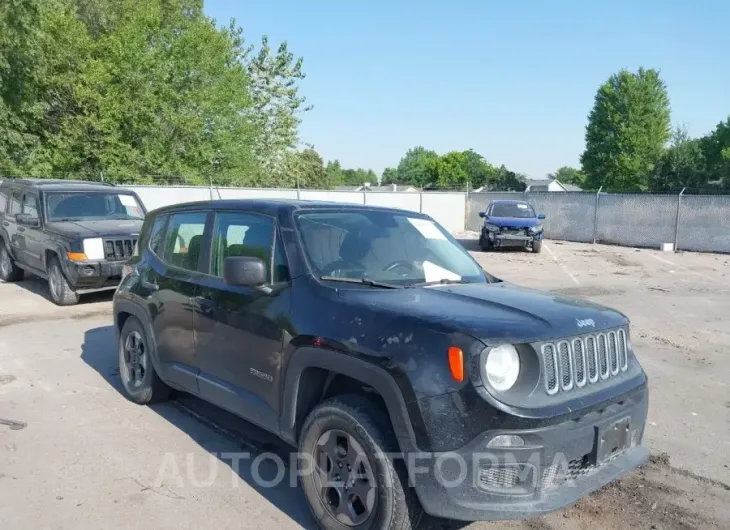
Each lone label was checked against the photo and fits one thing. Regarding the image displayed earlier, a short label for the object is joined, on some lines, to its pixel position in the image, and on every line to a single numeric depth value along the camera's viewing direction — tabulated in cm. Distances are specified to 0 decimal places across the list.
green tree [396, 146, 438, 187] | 11806
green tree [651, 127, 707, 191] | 5497
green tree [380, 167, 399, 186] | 15238
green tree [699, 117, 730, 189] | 5615
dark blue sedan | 1931
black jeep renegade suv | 274
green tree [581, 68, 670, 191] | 6706
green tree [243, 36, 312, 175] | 4053
